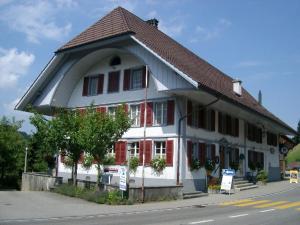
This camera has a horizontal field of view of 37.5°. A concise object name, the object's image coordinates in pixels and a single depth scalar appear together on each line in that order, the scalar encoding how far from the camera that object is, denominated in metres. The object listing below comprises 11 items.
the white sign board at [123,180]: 19.06
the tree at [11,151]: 29.84
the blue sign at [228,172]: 24.23
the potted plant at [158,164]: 24.14
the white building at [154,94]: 23.75
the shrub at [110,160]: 26.64
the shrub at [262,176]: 31.11
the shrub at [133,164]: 25.41
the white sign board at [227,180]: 23.98
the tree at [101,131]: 20.23
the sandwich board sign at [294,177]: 36.03
